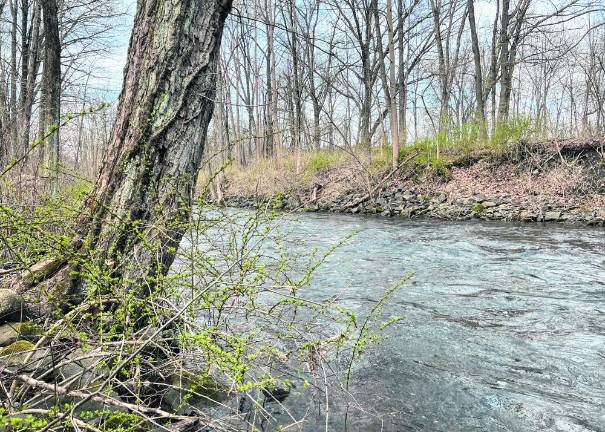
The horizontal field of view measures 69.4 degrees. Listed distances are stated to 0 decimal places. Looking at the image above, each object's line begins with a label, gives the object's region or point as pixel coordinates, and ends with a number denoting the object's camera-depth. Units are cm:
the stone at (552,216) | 993
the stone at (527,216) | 1016
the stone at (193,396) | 244
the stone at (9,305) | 242
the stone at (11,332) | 233
